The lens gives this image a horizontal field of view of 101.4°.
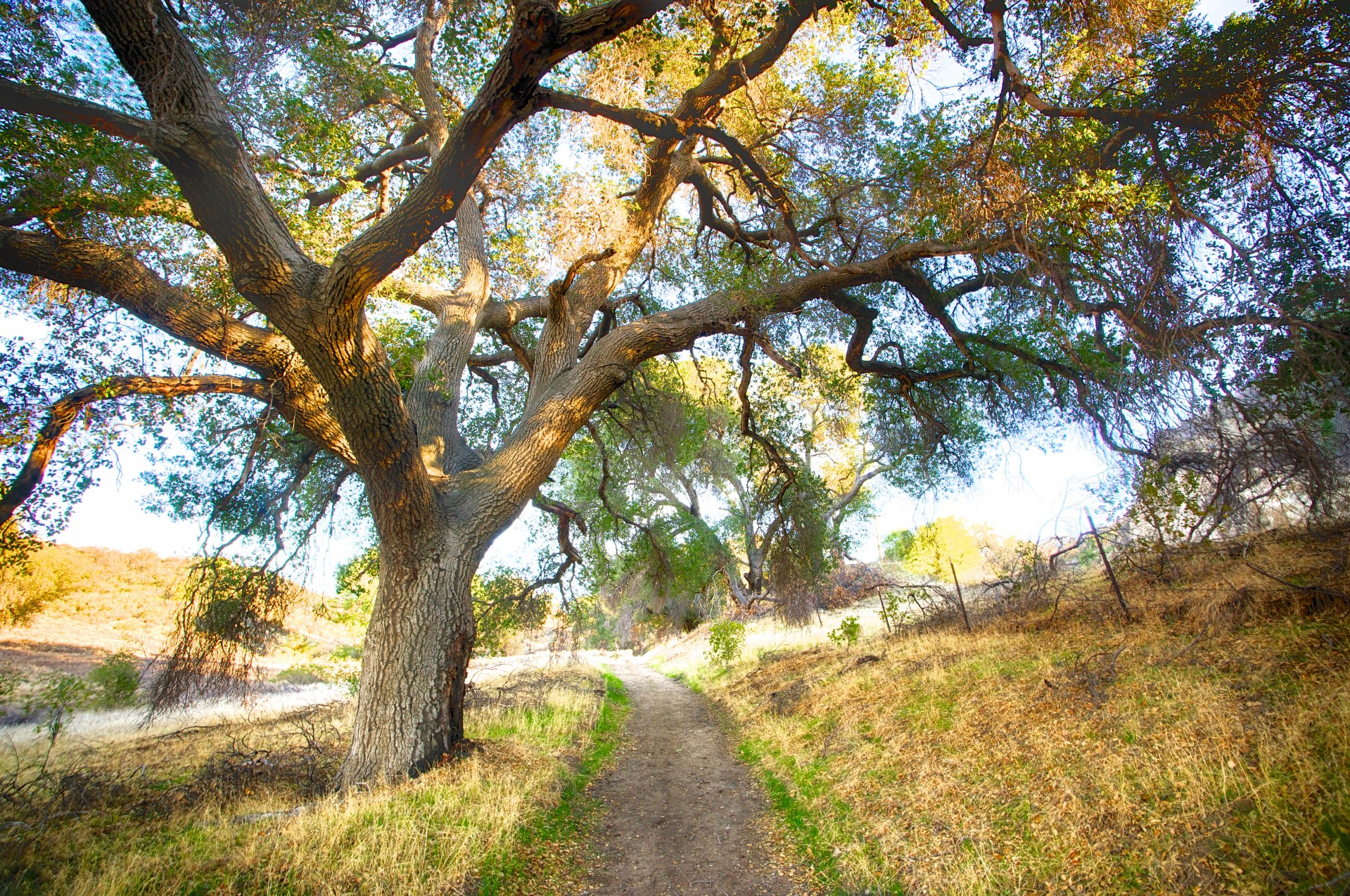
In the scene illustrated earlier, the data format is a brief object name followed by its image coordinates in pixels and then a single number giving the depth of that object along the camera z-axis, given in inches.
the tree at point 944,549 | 856.3
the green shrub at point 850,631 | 419.5
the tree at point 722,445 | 397.1
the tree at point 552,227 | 168.1
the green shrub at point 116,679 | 398.6
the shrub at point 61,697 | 239.6
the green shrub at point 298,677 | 734.5
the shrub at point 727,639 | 547.5
